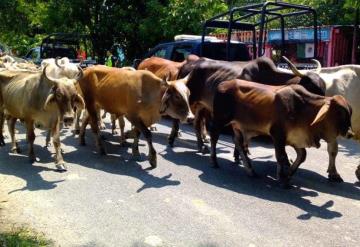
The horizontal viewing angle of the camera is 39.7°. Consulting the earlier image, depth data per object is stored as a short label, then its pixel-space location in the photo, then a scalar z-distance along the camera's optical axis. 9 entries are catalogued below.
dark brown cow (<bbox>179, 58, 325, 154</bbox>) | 8.46
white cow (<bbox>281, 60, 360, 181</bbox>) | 7.67
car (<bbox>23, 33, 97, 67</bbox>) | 18.69
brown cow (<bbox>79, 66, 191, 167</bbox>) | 7.50
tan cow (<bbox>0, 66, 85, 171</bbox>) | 7.30
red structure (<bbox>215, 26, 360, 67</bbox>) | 13.60
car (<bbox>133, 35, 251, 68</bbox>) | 11.68
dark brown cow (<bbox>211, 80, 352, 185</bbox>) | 6.34
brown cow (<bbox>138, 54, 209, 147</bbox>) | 8.98
